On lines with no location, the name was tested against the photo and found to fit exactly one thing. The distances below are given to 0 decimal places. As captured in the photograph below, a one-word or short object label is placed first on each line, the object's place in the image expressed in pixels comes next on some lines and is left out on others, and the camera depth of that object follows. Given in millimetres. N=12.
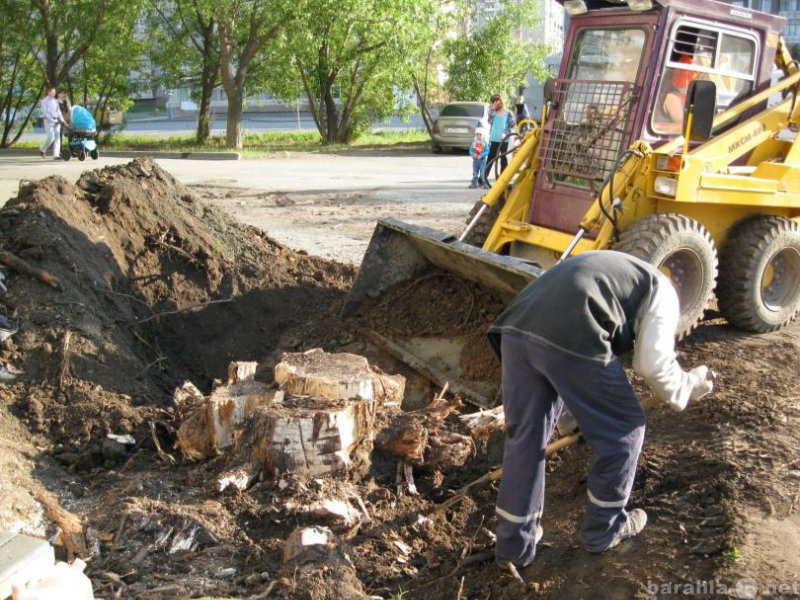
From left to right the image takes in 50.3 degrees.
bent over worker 3633
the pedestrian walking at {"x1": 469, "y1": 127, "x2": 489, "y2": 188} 15406
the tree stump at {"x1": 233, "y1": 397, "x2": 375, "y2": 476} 4676
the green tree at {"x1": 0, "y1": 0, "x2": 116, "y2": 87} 24516
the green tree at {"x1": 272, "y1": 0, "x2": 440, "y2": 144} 25031
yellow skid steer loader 6301
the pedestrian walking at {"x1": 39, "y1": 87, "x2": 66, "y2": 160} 20688
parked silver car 26078
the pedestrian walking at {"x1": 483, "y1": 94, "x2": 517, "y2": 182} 15500
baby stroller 19391
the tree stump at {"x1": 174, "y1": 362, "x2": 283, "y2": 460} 5000
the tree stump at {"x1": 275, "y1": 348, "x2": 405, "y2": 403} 5121
